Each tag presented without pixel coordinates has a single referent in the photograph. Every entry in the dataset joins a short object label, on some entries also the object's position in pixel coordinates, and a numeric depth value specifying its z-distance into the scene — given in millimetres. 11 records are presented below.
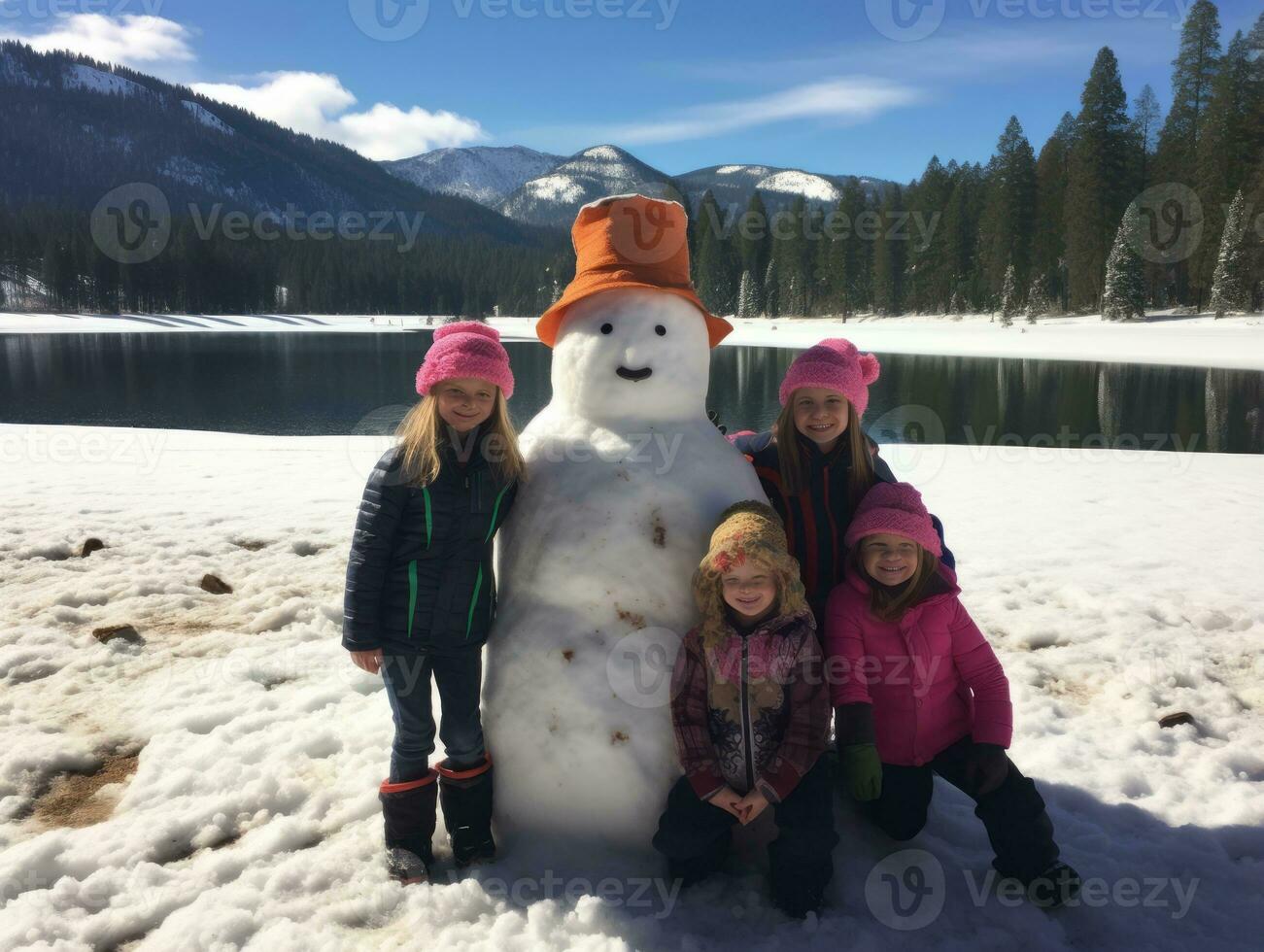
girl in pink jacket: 2350
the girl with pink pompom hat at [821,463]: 2707
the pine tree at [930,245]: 46094
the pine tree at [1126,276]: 32312
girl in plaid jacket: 2246
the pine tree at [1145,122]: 37606
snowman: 2426
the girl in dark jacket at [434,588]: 2398
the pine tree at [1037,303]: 37500
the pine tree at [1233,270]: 28109
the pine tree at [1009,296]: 39312
